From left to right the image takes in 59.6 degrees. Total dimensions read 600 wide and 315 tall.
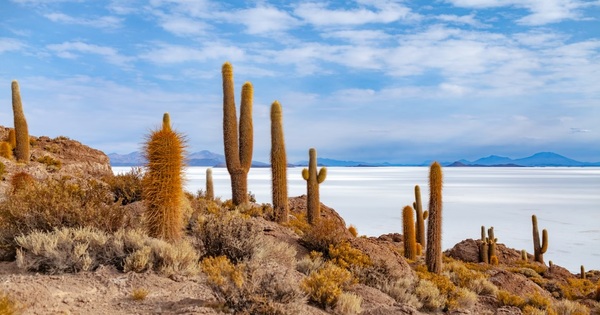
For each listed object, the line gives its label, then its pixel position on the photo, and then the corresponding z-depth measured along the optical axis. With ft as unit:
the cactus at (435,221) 56.39
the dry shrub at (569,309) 46.89
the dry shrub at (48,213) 30.04
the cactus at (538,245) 105.36
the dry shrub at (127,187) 48.80
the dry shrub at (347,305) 26.48
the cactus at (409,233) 71.67
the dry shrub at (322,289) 26.66
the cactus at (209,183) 78.37
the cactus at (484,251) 95.92
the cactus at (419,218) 89.66
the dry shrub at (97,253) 26.04
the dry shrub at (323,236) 43.96
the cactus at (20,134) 90.63
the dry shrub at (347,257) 39.86
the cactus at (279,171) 64.95
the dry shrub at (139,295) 23.70
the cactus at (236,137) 67.36
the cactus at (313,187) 68.13
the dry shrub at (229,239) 31.89
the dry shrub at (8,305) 17.90
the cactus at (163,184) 32.01
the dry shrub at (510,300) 44.45
